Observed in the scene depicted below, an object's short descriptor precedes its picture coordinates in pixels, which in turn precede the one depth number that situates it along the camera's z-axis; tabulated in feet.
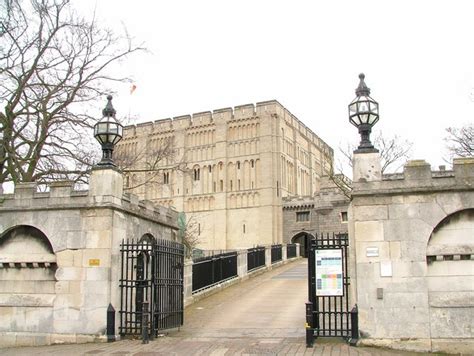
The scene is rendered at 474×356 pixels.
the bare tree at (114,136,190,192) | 73.36
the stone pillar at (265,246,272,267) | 100.01
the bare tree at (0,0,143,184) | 59.67
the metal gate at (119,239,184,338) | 38.50
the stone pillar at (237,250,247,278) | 80.12
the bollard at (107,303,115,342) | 37.86
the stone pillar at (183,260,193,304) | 58.75
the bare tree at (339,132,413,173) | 104.18
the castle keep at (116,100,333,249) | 215.72
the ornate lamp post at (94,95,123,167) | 40.55
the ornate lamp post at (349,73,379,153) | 36.29
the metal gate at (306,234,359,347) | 35.22
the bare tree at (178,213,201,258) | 211.20
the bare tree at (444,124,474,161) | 93.83
